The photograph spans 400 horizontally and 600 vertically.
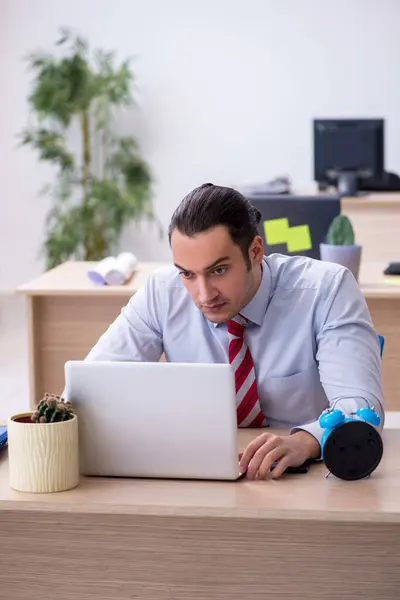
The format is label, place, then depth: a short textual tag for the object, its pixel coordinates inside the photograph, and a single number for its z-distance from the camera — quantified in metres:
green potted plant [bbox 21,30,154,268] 7.20
